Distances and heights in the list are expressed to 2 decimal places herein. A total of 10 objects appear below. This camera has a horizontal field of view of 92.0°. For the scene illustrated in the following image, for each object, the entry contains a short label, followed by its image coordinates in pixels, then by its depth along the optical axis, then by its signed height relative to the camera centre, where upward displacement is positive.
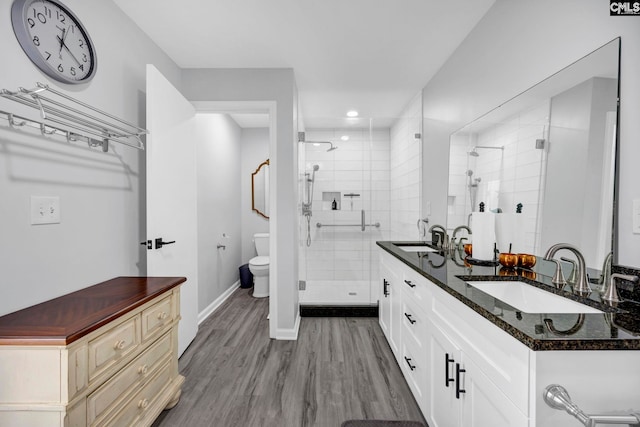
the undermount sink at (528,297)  1.19 -0.38
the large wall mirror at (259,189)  4.88 +0.22
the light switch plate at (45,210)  1.42 -0.05
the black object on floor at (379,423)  1.71 -1.22
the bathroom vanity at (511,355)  0.81 -0.45
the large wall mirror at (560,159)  1.22 +0.24
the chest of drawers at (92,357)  1.07 -0.63
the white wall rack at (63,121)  1.25 +0.39
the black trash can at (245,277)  4.53 -1.10
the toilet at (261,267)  3.97 -0.82
